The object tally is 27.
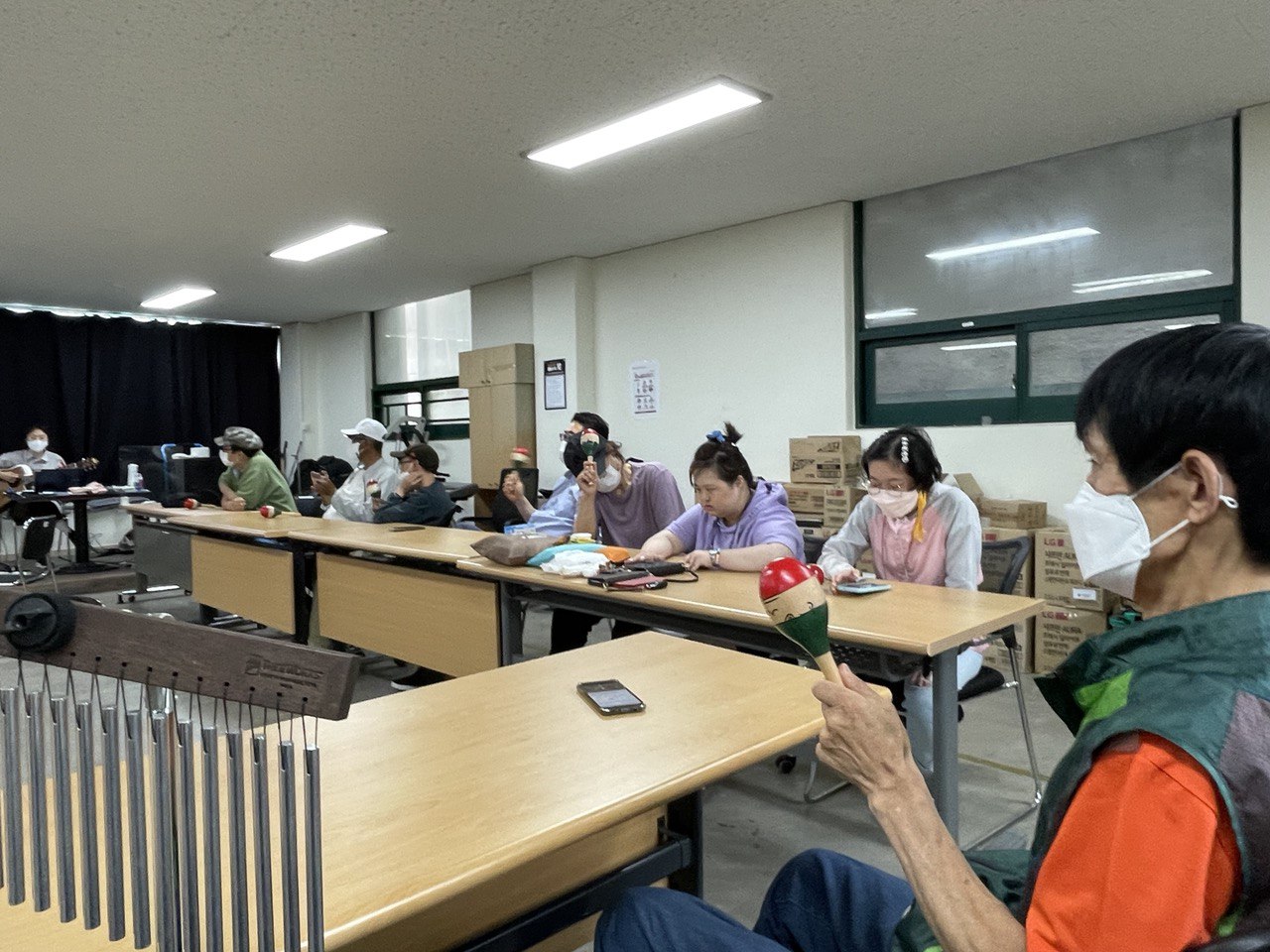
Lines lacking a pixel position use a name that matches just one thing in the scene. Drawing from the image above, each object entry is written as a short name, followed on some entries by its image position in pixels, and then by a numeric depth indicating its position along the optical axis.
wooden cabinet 6.89
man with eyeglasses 3.91
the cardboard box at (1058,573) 3.92
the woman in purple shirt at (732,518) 2.82
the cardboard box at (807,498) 4.86
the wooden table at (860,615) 1.95
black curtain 8.18
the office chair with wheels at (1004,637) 2.47
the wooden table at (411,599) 3.16
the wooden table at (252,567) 4.19
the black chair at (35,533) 5.61
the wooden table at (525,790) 0.92
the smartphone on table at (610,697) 1.42
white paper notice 6.16
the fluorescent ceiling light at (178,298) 7.50
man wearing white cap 5.17
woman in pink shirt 2.68
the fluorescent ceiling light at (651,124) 3.52
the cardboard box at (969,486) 4.51
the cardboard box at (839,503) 4.70
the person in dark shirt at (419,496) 4.61
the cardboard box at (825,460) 4.80
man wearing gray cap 5.56
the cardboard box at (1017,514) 4.17
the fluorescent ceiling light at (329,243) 5.53
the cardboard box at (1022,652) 4.10
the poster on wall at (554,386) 6.62
